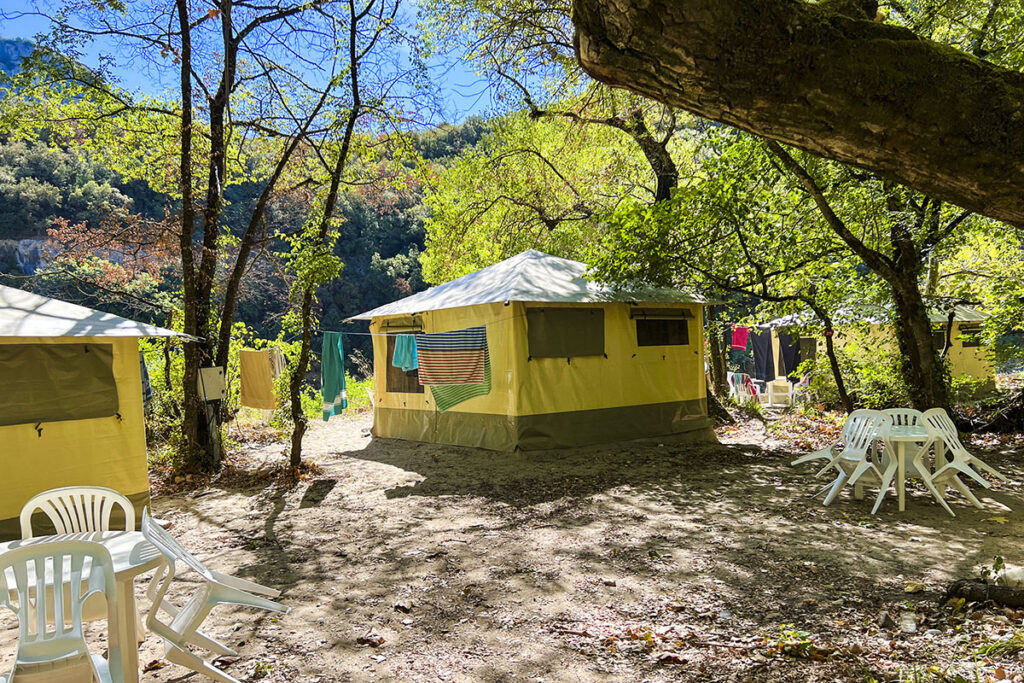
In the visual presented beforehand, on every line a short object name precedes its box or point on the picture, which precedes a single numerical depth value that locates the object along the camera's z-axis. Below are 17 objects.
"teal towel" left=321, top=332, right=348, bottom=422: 8.12
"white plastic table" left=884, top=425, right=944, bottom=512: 4.52
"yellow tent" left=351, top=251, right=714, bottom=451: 7.41
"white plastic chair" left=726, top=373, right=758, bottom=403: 12.48
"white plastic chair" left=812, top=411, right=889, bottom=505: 4.73
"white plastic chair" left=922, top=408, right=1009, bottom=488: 4.53
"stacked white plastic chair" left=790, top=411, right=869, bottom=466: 5.02
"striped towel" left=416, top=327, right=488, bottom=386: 7.67
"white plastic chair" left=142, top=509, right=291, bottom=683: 2.24
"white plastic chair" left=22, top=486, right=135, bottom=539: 2.78
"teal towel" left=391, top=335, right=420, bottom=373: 8.24
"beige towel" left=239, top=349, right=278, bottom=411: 8.39
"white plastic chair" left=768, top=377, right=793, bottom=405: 13.27
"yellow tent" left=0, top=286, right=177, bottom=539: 4.69
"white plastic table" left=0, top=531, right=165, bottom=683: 2.14
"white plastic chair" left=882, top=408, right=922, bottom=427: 4.86
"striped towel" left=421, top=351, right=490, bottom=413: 7.69
